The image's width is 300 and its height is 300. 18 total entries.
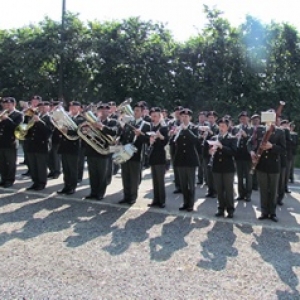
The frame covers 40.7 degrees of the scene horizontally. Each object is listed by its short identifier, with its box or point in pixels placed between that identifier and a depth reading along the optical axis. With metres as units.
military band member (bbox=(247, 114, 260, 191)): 7.85
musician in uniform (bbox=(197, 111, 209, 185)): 9.40
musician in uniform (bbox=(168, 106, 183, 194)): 9.50
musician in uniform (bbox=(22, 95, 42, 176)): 8.86
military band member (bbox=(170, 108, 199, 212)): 7.56
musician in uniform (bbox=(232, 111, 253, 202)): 8.88
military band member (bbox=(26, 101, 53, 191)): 9.10
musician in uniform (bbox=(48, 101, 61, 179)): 10.65
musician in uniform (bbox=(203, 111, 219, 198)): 9.12
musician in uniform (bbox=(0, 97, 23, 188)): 9.15
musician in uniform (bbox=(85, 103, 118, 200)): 8.32
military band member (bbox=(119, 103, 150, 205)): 8.09
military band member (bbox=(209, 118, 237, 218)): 7.18
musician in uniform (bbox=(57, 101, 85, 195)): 8.80
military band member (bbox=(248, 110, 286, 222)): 7.06
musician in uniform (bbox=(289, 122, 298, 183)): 10.81
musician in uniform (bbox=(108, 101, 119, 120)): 8.99
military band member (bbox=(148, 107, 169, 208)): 7.84
